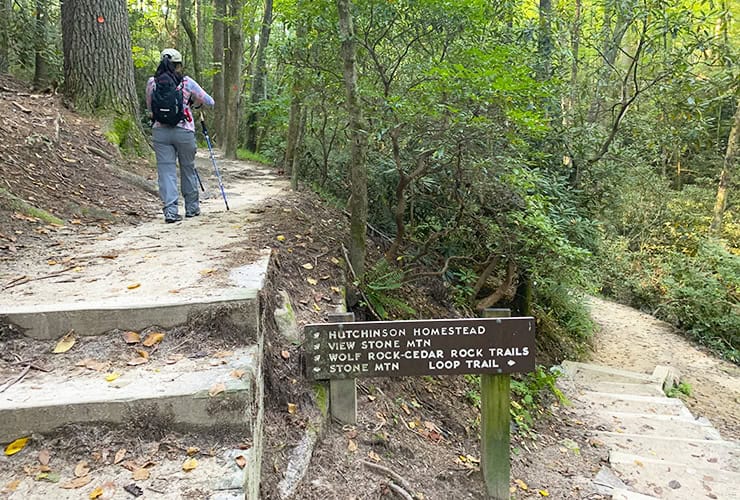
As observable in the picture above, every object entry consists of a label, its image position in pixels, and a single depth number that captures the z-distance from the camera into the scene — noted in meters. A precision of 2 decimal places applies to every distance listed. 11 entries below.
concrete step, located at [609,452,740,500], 4.37
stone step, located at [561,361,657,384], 8.16
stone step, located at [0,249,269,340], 3.03
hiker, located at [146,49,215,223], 5.46
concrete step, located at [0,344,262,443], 2.38
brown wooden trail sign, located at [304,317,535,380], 3.13
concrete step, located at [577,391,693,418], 6.68
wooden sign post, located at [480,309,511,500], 3.29
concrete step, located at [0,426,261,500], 2.09
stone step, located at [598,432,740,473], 5.03
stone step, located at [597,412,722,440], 5.88
